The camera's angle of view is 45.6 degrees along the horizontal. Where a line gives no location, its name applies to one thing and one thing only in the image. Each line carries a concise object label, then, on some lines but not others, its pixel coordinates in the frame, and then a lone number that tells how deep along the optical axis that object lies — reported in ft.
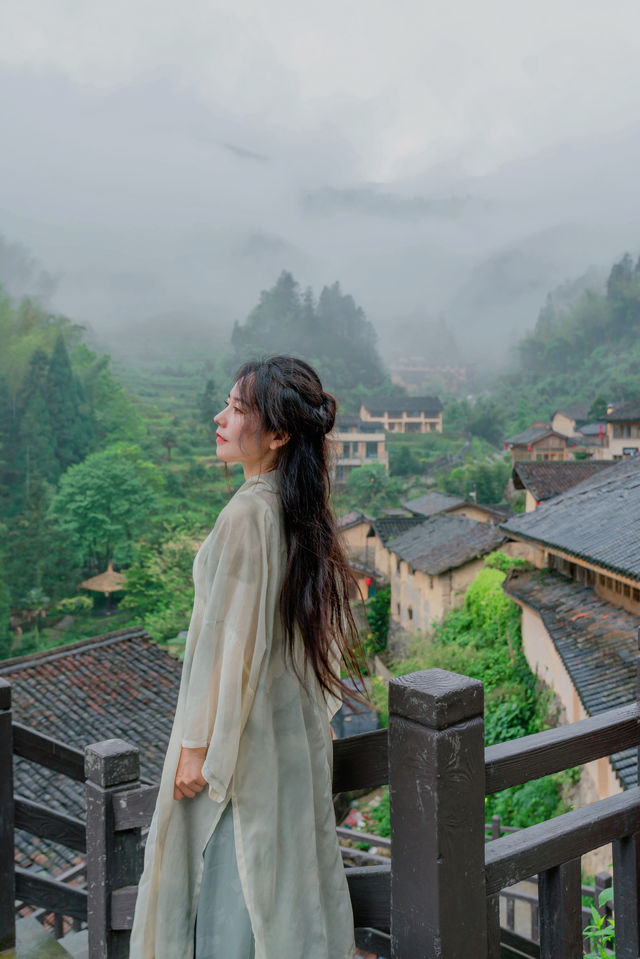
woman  3.98
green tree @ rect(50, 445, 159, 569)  126.21
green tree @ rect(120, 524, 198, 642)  63.81
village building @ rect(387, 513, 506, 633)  53.42
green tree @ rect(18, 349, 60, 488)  140.36
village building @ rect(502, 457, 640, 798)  19.02
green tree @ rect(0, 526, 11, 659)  96.78
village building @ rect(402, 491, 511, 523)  79.30
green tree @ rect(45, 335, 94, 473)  146.00
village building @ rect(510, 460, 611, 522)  53.57
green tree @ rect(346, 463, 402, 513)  144.77
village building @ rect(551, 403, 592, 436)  139.29
